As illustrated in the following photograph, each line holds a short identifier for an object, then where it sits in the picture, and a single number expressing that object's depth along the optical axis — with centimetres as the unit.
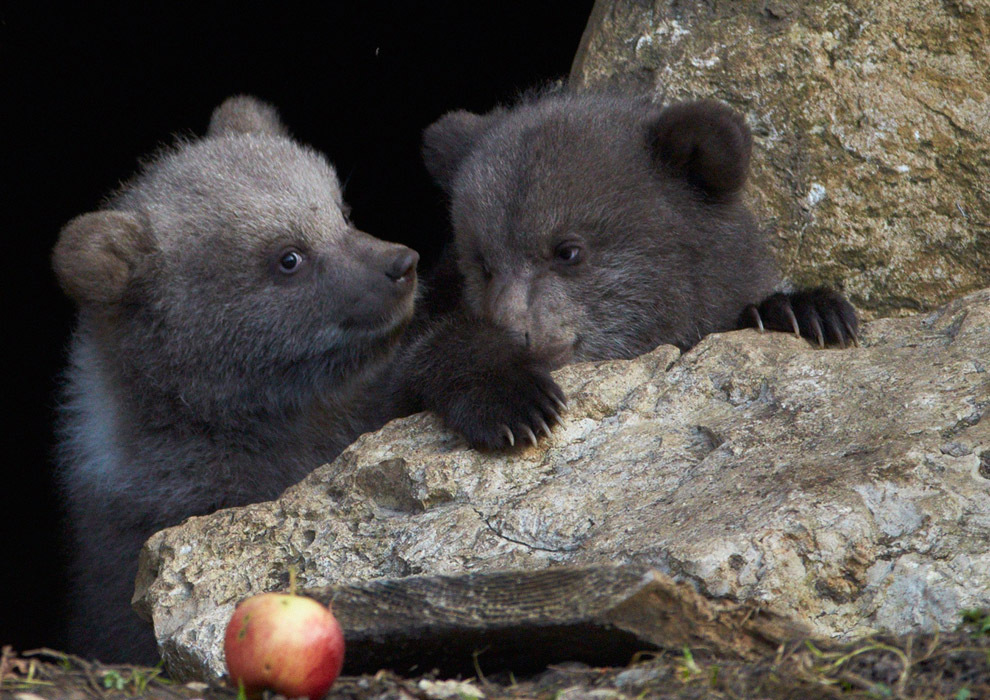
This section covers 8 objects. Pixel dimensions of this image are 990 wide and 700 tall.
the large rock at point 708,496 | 694
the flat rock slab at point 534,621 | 608
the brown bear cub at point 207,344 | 1077
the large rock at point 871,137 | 1216
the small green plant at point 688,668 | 582
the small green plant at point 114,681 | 634
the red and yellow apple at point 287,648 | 546
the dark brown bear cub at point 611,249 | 1011
